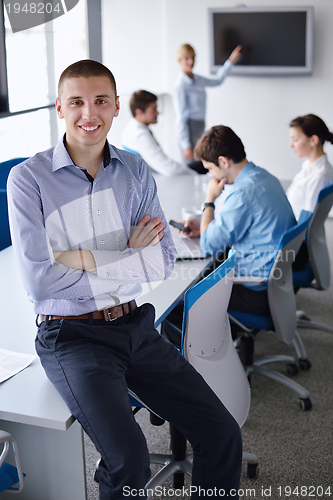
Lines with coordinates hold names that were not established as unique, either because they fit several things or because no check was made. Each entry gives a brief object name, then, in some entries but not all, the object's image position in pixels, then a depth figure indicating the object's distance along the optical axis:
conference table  1.27
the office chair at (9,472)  1.25
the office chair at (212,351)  1.57
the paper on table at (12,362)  1.42
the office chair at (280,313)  2.19
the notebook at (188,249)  2.25
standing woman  5.04
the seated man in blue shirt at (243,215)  2.30
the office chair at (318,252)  2.69
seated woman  3.12
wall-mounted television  5.17
